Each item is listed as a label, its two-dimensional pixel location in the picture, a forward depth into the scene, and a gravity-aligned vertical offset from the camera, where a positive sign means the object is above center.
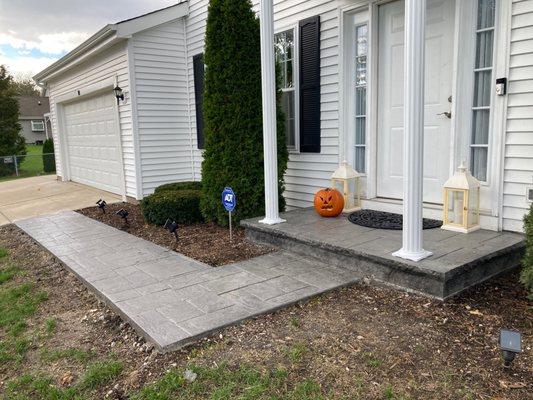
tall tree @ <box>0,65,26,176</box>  17.91 +0.84
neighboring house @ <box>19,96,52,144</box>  42.34 +2.01
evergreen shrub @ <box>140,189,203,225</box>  5.91 -0.97
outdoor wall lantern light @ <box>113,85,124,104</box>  7.81 +0.76
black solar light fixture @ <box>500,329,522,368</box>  2.14 -1.06
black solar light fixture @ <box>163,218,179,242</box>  4.84 -0.99
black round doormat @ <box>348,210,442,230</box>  4.20 -0.92
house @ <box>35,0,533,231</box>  3.78 +0.41
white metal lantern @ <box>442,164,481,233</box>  3.77 -0.66
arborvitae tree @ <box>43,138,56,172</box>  17.30 -0.92
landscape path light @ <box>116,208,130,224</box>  6.04 -1.05
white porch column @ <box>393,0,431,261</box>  3.12 -0.02
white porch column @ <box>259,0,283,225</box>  4.52 +0.20
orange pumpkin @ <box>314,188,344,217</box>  4.75 -0.77
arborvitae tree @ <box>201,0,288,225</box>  5.15 +0.34
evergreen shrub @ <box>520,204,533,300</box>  2.83 -0.87
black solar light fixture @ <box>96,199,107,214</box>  6.98 -1.05
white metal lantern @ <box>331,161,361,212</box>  4.98 -0.63
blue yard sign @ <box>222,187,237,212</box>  4.80 -0.71
